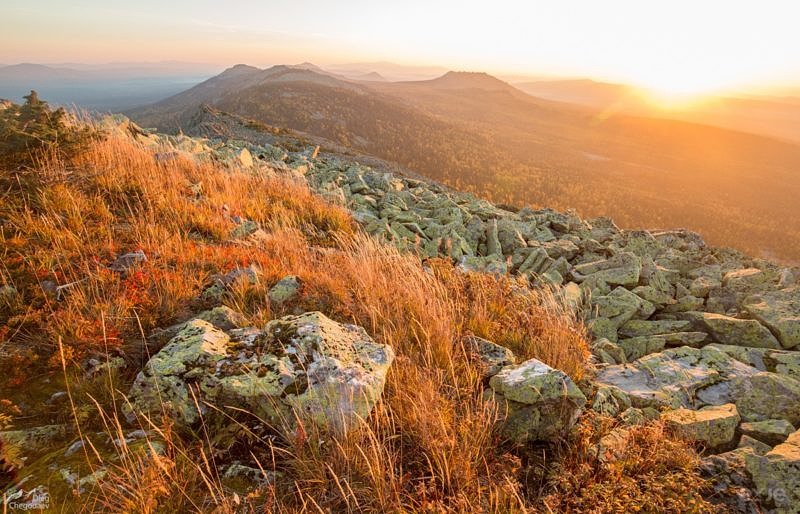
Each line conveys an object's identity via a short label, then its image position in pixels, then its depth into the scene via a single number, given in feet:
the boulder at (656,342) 17.60
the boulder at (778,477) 8.34
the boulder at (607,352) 15.66
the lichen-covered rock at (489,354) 11.14
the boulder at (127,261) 14.37
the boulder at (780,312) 17.40
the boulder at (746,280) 23.39
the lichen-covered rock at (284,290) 13.73
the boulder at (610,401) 10.70
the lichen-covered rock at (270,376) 8.71
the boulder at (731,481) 8.29
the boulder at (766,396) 12.12
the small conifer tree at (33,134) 19.97
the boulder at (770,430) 10.71
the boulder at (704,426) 10.43
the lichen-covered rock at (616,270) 23.66
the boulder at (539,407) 9.64
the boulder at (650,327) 19.08
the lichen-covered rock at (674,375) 12.29
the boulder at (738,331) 17.52
